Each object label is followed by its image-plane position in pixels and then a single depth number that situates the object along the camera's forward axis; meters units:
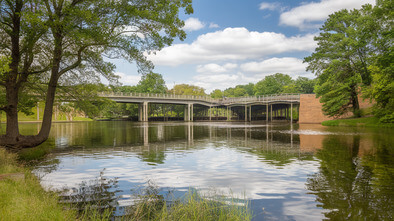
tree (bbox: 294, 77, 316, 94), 107.64
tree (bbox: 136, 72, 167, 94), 104.44
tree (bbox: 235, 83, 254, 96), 192.06
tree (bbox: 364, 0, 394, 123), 29.53
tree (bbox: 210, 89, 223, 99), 139.06
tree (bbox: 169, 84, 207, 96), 117.81
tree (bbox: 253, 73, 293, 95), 104.62
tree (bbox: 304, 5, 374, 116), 44.53
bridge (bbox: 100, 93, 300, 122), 73.19
